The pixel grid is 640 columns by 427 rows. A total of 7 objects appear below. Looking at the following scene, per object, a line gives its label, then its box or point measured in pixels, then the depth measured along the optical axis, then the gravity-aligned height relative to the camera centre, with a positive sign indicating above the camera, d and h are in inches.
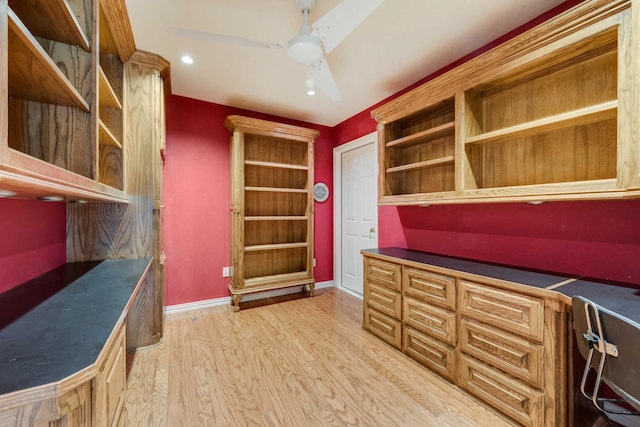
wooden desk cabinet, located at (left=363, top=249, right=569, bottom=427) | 55.7 -30.6
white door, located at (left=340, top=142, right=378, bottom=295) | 141.9 +1.0
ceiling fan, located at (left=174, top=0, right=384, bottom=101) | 58.0 +43.9
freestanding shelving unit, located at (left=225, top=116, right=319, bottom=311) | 129.0 +3.2
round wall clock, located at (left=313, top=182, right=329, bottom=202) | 164.7 +12.2
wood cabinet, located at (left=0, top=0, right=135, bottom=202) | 37.2 +21.0
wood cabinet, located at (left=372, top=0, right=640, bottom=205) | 52.2 +27.2
